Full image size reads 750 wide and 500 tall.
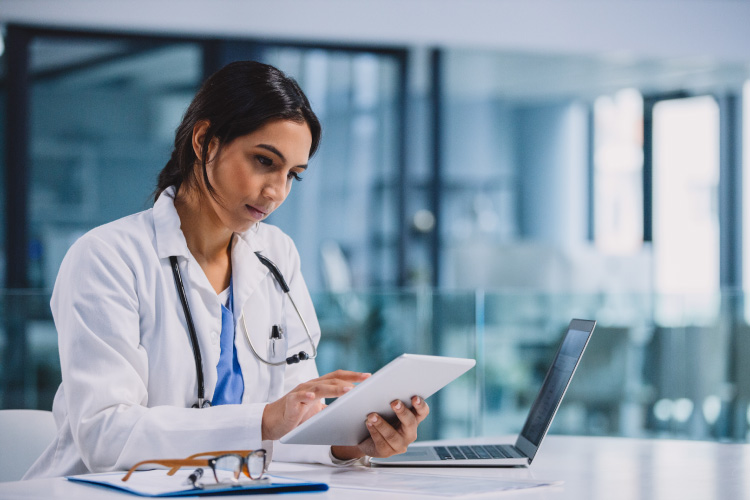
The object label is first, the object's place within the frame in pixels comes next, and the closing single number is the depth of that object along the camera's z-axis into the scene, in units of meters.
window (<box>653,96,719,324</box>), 7.47
